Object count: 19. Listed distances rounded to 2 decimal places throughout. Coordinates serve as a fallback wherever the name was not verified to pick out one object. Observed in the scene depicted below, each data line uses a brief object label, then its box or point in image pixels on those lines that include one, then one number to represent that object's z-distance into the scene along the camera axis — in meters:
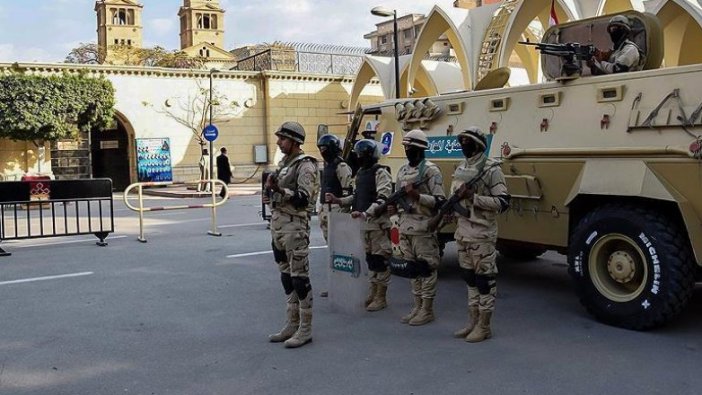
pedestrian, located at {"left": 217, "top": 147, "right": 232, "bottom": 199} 21.80
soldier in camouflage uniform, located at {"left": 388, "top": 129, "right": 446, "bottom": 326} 5.98
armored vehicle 5.44
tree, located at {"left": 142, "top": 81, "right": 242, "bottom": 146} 29.06
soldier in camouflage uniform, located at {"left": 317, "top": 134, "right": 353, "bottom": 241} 6.90
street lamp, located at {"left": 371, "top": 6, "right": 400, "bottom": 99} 21.01
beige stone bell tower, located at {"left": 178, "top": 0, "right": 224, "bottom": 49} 99.88
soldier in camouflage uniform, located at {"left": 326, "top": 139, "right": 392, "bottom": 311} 6.49
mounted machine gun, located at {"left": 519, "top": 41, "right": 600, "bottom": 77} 6.29
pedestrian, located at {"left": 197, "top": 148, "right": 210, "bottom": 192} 23.43
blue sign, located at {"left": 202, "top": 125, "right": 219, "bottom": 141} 23.84
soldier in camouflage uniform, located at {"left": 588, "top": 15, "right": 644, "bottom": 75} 6.14
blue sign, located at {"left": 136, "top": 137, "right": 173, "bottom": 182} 28.59
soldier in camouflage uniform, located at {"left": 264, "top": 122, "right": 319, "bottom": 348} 5.37
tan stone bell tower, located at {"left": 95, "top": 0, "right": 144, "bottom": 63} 101.44
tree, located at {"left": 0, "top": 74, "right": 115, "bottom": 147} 24.03
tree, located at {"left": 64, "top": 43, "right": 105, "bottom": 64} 61.14
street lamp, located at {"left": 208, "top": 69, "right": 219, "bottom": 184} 23.99
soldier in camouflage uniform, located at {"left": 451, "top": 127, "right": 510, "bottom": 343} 5.43
